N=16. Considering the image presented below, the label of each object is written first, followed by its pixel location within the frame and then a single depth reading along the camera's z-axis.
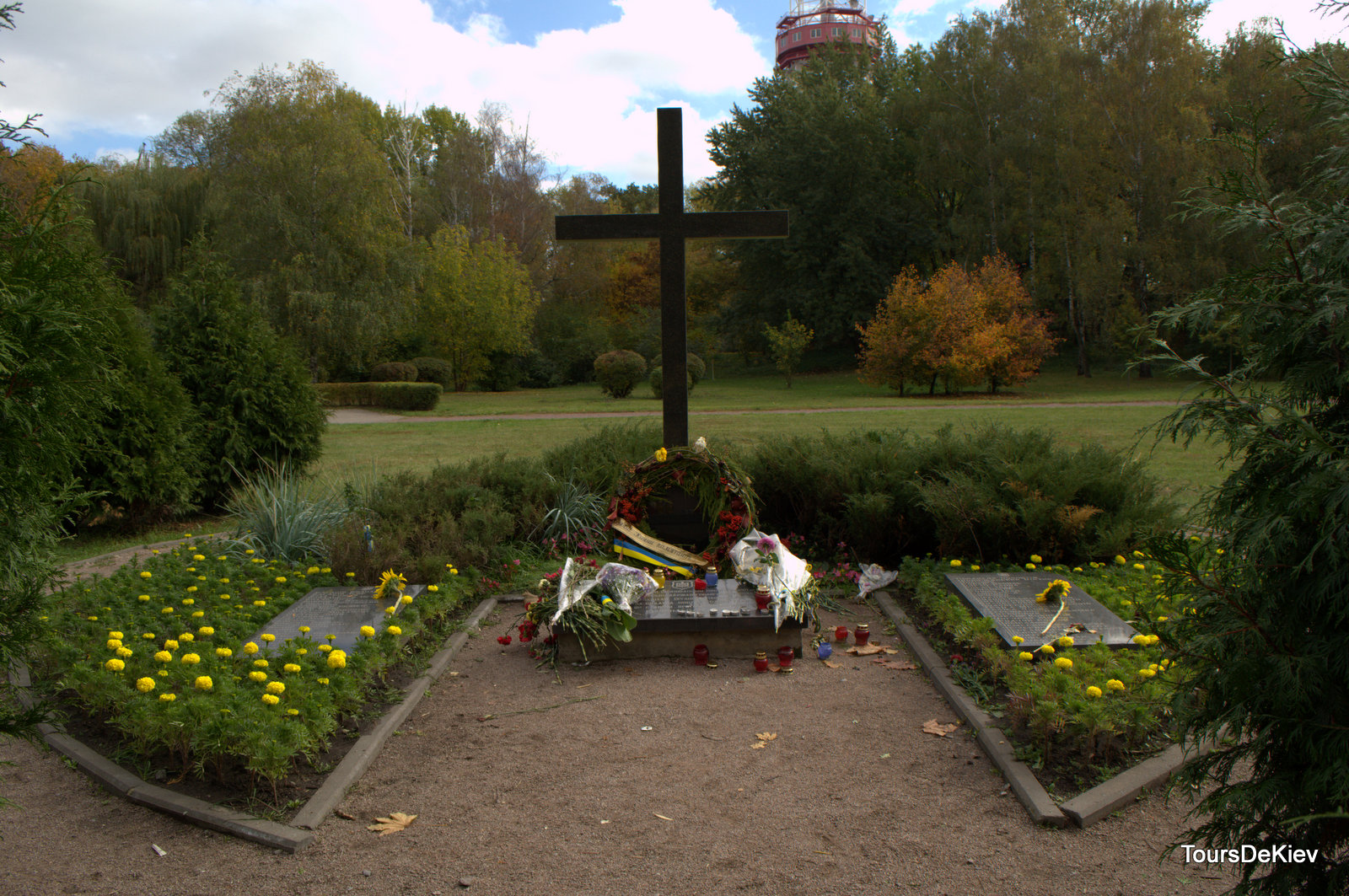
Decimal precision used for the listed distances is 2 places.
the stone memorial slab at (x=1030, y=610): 4.18
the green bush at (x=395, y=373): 28.89
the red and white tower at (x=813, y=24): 54.28
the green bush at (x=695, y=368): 26.08
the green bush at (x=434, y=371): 30.39
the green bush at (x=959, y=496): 5.59
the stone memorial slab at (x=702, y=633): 4.51
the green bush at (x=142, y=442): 7.07
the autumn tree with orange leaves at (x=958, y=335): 23.56
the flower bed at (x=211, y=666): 3.08
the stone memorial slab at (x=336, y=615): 4.41
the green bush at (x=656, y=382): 24.31
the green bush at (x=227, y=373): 8.09
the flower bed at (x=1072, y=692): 3.17
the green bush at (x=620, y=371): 25.06
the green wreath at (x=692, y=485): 5.69
